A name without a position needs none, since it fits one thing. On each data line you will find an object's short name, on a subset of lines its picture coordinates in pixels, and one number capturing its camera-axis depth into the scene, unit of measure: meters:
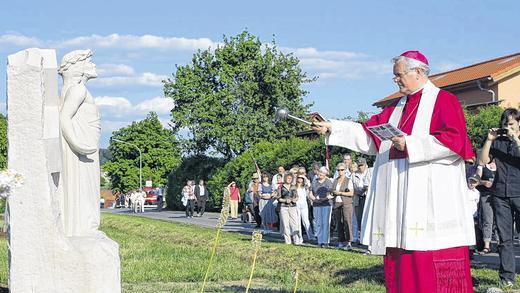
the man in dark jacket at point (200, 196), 37.31
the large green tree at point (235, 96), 48.47
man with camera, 10.33
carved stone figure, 8.26
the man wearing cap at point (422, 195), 7.05
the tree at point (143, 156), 89.12
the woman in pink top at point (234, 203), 32.73
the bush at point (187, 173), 49.66
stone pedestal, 7.44
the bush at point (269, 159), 31.94
